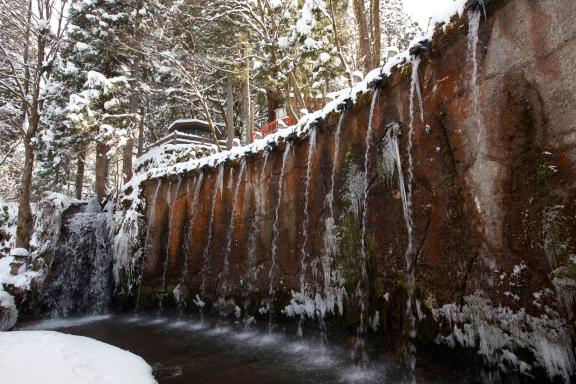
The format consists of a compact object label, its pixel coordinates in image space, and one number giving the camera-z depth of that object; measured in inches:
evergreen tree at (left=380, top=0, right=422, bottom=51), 1195.3
